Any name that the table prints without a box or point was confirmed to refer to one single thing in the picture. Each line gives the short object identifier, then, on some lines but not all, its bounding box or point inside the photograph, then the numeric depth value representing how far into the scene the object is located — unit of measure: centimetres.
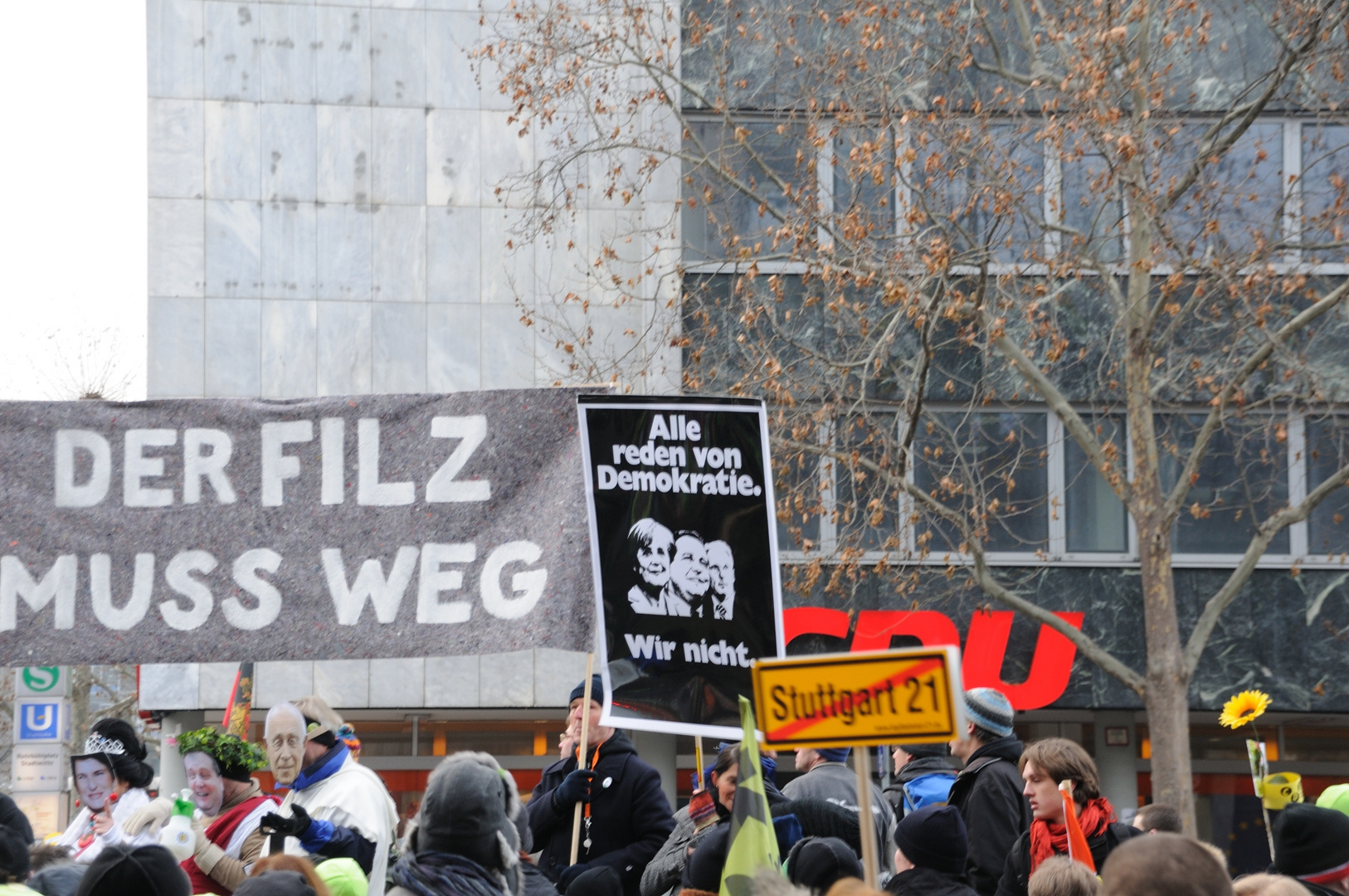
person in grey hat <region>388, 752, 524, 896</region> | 826
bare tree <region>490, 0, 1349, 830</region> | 2694
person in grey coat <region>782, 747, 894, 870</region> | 1314
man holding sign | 1398
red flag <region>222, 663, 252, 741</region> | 2519
